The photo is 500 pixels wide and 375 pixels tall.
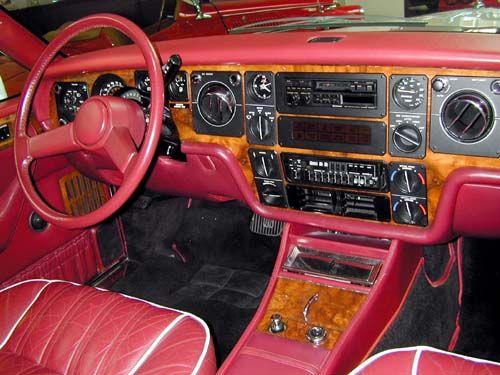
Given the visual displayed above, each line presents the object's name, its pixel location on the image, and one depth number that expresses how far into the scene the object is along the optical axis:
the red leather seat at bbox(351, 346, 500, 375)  1.23
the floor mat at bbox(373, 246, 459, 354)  2.01
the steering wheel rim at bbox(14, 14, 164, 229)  1.61
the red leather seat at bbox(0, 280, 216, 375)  1.44
